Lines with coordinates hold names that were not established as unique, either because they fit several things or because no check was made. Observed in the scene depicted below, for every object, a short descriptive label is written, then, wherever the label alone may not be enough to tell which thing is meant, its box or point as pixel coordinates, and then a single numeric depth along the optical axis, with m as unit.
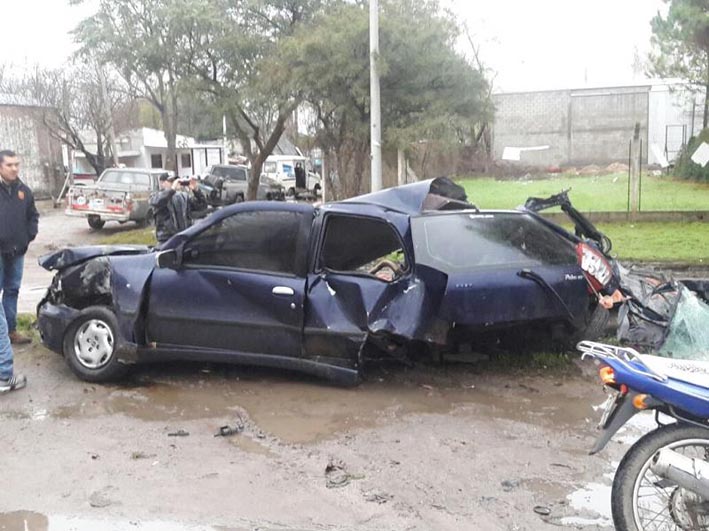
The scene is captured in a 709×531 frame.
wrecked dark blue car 5.77
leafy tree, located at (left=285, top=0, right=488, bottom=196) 15.65
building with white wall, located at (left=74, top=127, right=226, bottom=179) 42.00
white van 32.16
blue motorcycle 3.24
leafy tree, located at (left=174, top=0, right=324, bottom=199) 18.28
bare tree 32.69
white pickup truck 19.28
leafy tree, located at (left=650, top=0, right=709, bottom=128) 14.02
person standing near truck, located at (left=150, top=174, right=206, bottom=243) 11.50
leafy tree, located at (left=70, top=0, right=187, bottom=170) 19.16
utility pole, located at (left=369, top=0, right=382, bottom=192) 14.27
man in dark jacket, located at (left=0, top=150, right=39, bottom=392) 6.46
